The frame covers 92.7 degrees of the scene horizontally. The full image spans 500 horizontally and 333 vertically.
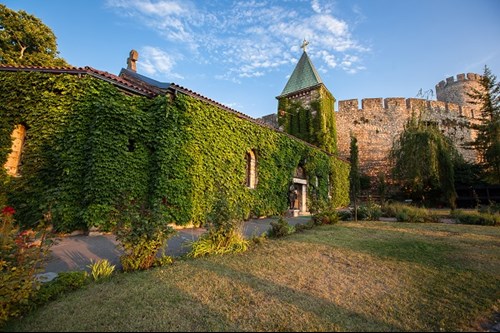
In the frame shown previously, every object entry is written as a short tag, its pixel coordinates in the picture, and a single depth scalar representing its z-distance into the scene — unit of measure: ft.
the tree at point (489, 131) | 57.98
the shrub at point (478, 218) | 32.09
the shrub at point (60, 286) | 9.79
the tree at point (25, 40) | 53.83
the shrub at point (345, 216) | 38.60
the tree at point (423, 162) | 50.06
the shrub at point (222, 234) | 17.99
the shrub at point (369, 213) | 38.00
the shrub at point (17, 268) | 8.70
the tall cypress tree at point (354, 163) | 38.34
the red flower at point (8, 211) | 10.19
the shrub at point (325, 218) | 31.45
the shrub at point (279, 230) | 23.71
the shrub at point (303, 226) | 27.25
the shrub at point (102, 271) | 12.31
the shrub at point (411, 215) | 34.83
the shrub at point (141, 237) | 13.79
